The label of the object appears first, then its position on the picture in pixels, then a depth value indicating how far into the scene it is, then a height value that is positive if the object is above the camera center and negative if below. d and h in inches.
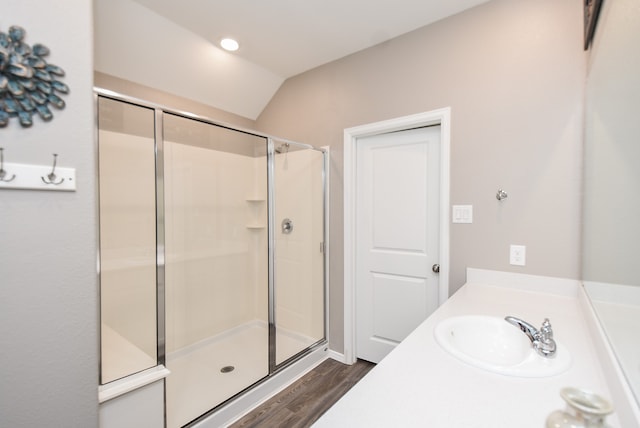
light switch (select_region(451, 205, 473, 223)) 76.5 -0.5
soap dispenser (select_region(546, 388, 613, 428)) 20.7 -14.2
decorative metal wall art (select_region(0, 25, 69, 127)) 38.7 +17.9
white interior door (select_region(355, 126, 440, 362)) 87.9 -7.5
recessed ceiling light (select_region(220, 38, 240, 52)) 91.1 +52.7
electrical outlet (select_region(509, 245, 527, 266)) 69.3 -10.1
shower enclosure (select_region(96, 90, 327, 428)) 80.2 -13.5
